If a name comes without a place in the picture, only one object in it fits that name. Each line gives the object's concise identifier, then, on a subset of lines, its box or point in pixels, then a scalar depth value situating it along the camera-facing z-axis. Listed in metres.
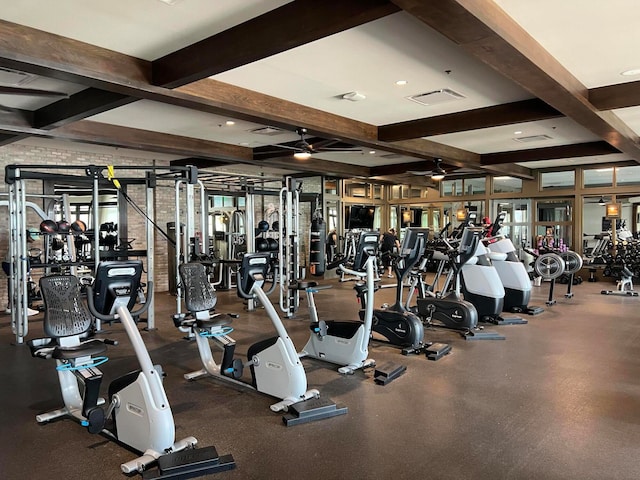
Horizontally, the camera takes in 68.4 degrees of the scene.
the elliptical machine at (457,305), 5.93
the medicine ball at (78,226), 6.36
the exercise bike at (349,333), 4.48
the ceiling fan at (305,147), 6.68
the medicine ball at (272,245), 8.48
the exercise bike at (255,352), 3.52
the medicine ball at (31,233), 6.80
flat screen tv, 13.48
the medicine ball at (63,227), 6.10
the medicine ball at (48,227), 5.98
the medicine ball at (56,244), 7.48
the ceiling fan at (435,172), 9.17
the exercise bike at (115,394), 2.73
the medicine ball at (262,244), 8.34
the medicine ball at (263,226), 8.67
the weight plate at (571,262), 9.00
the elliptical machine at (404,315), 5.18
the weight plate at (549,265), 8.49
